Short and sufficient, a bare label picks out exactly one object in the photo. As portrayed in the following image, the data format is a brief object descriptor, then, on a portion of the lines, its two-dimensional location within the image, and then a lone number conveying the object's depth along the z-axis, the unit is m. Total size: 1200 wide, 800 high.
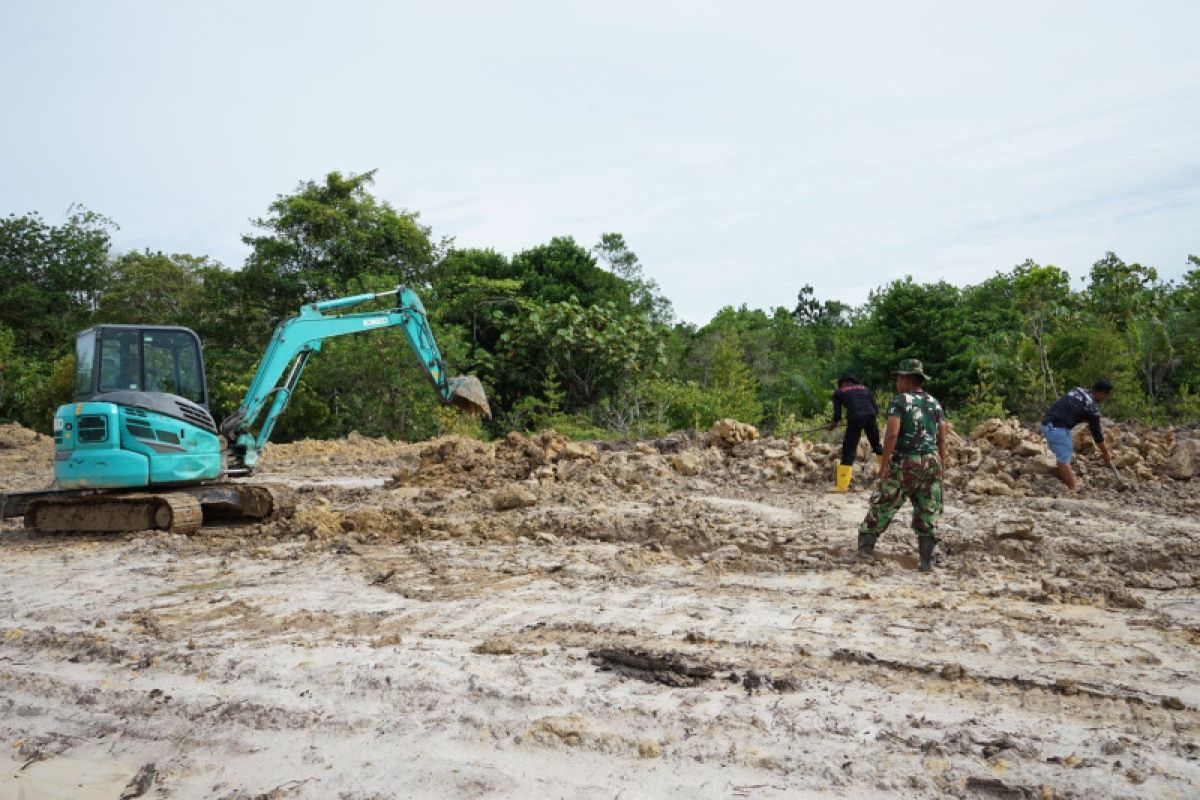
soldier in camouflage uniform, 6.90
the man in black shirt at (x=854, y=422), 10.94
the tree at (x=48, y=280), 29.78
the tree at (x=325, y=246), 25.09
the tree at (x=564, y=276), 27.44
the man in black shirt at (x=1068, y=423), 10.30
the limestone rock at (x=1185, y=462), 10.63
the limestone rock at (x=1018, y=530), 7.49
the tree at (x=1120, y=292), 26.49
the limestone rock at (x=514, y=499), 10.07
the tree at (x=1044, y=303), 19.69
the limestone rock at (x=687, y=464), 12.15
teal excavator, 9.03
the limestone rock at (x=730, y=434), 13.77
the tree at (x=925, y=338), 22.70
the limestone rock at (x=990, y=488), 10.22
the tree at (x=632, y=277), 30.38
